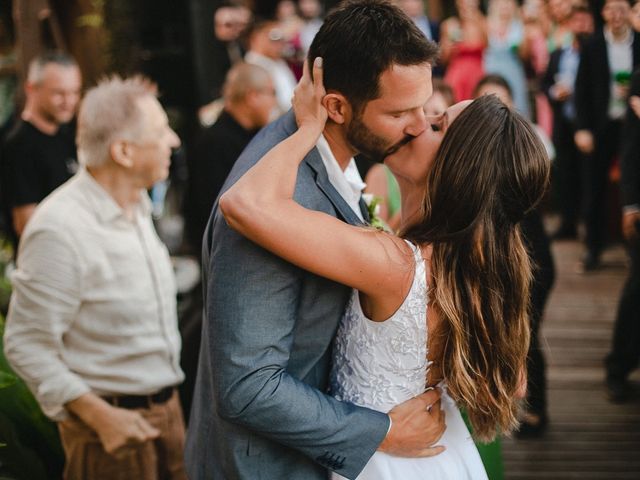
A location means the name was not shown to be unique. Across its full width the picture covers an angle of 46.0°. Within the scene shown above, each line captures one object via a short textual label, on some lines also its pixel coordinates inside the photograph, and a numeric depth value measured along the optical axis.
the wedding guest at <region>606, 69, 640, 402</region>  3.83
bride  1.65
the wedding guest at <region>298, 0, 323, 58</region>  9.52
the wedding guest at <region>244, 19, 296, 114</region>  6.55
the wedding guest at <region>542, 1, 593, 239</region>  6.46
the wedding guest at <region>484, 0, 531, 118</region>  7.42
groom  1.59
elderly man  2.20
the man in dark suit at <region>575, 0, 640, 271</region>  5.46
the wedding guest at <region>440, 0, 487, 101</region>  7.56
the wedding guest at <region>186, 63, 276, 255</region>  4.41
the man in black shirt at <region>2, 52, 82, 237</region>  3.95
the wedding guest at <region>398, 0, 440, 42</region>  8.02
